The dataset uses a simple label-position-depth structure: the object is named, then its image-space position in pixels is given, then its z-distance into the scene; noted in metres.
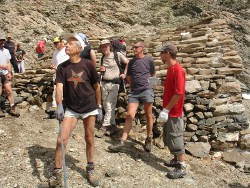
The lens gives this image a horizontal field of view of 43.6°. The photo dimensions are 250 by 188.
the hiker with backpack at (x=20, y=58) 12.09
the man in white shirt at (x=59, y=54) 7.48
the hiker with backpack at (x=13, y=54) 11.22
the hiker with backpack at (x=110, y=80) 6.89
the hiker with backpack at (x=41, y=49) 14.24
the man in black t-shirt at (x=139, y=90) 6.18
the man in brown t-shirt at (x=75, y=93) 4.67
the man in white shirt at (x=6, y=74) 7.46
